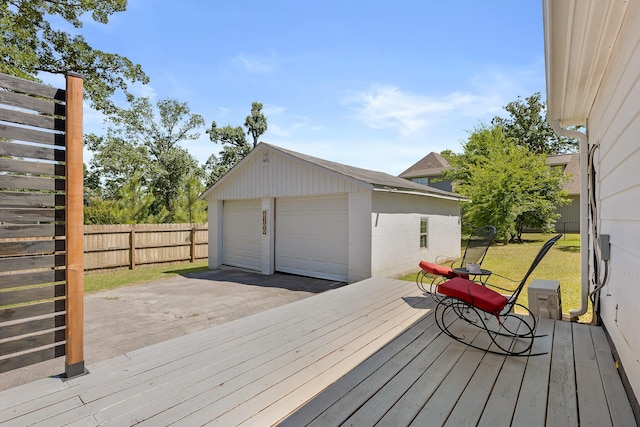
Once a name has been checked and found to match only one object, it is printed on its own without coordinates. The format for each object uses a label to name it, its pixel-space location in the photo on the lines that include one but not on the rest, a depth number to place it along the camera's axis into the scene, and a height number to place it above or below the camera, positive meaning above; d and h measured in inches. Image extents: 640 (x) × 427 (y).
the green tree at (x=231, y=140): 999.6 +239.1
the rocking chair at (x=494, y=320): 118.6 -51.6
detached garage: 303.1 -8.7
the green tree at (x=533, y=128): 1119.6 +311.2
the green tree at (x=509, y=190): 610.9 +48.0
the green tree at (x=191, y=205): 567.2 +13.9
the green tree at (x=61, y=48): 381.7 +229.8
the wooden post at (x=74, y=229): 96.3 -5.2
